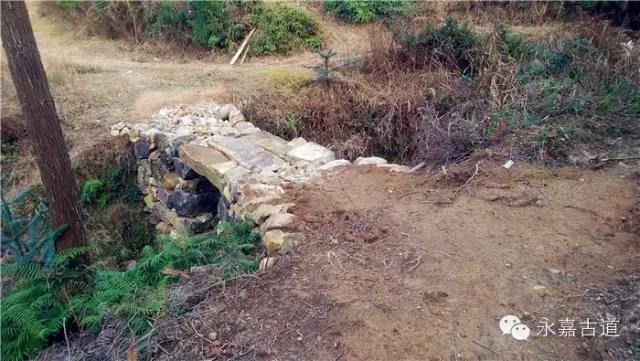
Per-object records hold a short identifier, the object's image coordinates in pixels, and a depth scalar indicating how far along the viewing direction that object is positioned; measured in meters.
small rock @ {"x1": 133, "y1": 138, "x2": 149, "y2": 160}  6.38
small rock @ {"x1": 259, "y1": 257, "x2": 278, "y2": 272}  3.46
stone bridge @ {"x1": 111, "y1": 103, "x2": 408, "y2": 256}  4.36
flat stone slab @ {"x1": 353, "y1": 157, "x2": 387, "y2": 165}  4.97
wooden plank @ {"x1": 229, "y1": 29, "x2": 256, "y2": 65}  8.70
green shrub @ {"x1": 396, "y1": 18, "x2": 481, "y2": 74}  7.03
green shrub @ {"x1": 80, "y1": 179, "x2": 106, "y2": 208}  6.46
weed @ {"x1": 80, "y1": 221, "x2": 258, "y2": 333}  3.17
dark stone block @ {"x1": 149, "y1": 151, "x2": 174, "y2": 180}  5.96
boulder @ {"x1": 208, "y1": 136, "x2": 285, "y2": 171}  4.98
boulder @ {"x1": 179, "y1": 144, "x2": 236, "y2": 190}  4.98
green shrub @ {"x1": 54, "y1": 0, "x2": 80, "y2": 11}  10.46
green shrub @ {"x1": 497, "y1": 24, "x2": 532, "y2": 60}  6.65
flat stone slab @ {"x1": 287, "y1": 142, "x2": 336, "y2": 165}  4.99
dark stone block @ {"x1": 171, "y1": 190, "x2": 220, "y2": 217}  5.73
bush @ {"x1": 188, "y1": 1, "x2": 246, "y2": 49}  8.90
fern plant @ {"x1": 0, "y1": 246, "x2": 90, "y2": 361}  3.61
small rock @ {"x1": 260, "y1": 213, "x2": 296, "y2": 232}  3.86
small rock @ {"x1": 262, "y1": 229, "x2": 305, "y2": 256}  3.65
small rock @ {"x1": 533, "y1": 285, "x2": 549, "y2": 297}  2.89
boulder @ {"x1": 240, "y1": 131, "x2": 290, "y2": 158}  5.24
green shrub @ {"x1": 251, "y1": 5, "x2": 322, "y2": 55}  8.82
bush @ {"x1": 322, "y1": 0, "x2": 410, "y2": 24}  9.13
